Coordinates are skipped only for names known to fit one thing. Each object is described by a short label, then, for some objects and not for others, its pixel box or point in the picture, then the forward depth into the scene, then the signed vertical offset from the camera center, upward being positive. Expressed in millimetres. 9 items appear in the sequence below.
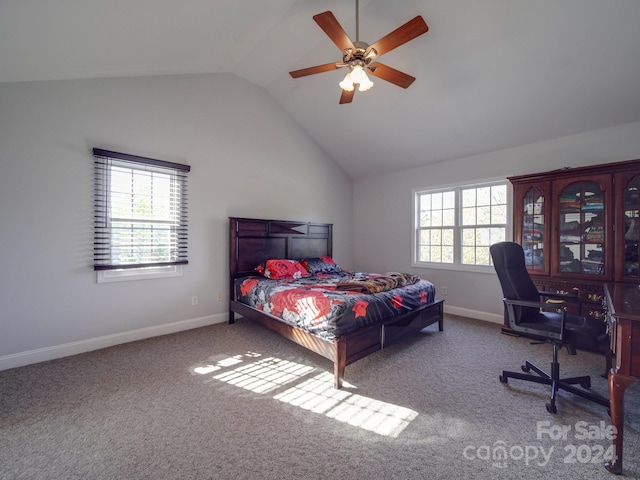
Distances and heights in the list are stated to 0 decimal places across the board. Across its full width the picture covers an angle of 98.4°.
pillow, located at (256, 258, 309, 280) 3744 -445
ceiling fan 2092 +1573
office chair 1959 -655
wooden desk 1358 -616
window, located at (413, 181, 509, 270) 4043 +234
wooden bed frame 2340 -784
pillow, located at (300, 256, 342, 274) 4215 -433
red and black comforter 2350 -630
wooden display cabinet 2816 +134
